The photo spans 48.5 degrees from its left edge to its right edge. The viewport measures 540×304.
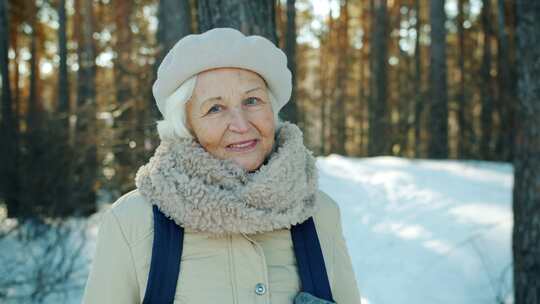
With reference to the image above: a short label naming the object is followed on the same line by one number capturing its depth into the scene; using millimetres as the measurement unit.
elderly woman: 1988
